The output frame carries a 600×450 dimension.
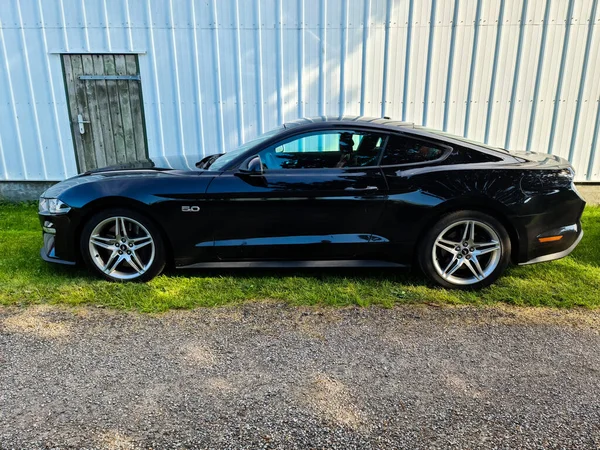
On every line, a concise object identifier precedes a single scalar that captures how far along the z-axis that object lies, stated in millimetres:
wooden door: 6637
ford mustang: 3635
